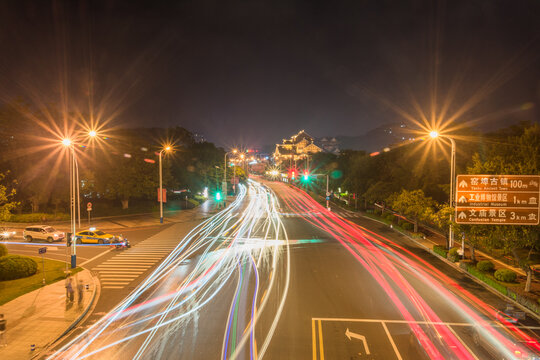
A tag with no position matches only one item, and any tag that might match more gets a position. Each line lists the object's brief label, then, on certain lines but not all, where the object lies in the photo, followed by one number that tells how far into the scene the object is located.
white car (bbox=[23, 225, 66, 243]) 29.14
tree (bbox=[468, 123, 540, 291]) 16.39
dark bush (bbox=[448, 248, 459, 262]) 22.77
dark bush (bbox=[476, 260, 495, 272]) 19.89
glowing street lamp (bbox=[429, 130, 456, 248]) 22.93
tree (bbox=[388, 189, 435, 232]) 30.39
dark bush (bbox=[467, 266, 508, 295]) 17.16
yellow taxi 27.72
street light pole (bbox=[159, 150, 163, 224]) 38.46
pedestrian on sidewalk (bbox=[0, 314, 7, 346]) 11.65
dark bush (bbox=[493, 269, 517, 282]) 18.36
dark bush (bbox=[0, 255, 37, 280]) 18.67
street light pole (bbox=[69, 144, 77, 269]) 20.48
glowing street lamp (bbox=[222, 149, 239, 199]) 58.55
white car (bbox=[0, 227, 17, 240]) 30.20
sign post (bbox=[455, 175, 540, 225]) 14.66
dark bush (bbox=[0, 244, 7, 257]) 20.90
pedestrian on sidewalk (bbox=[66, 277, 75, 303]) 15.77
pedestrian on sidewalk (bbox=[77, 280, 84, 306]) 15.57
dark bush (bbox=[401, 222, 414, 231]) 34.22
